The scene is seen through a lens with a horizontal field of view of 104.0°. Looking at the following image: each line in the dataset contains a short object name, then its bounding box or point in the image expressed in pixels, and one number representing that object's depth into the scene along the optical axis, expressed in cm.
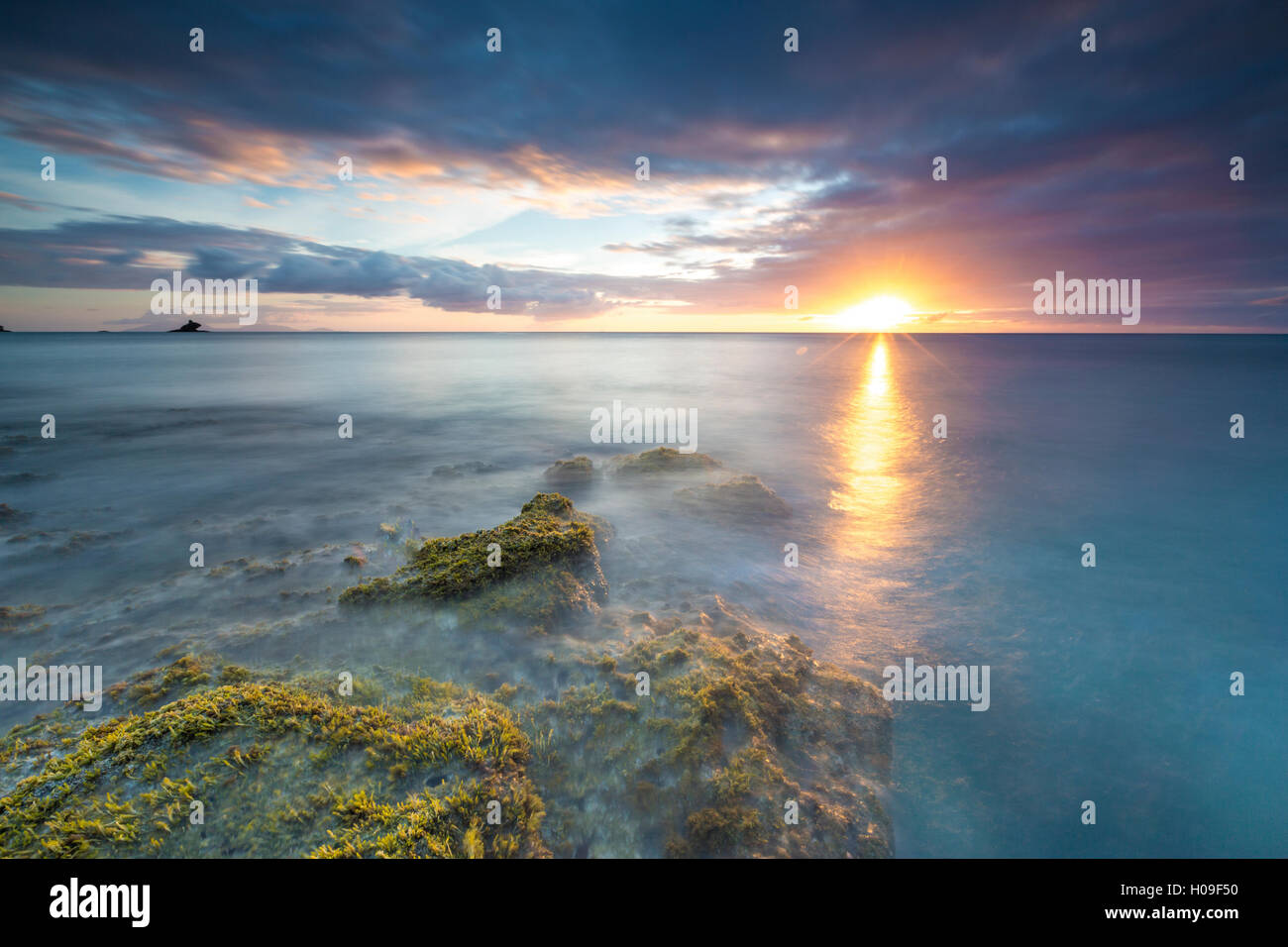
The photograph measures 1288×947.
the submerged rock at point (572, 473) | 1877
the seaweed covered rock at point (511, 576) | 830
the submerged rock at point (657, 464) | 1944
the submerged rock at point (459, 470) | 2039
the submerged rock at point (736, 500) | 1603
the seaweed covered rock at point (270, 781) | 426
